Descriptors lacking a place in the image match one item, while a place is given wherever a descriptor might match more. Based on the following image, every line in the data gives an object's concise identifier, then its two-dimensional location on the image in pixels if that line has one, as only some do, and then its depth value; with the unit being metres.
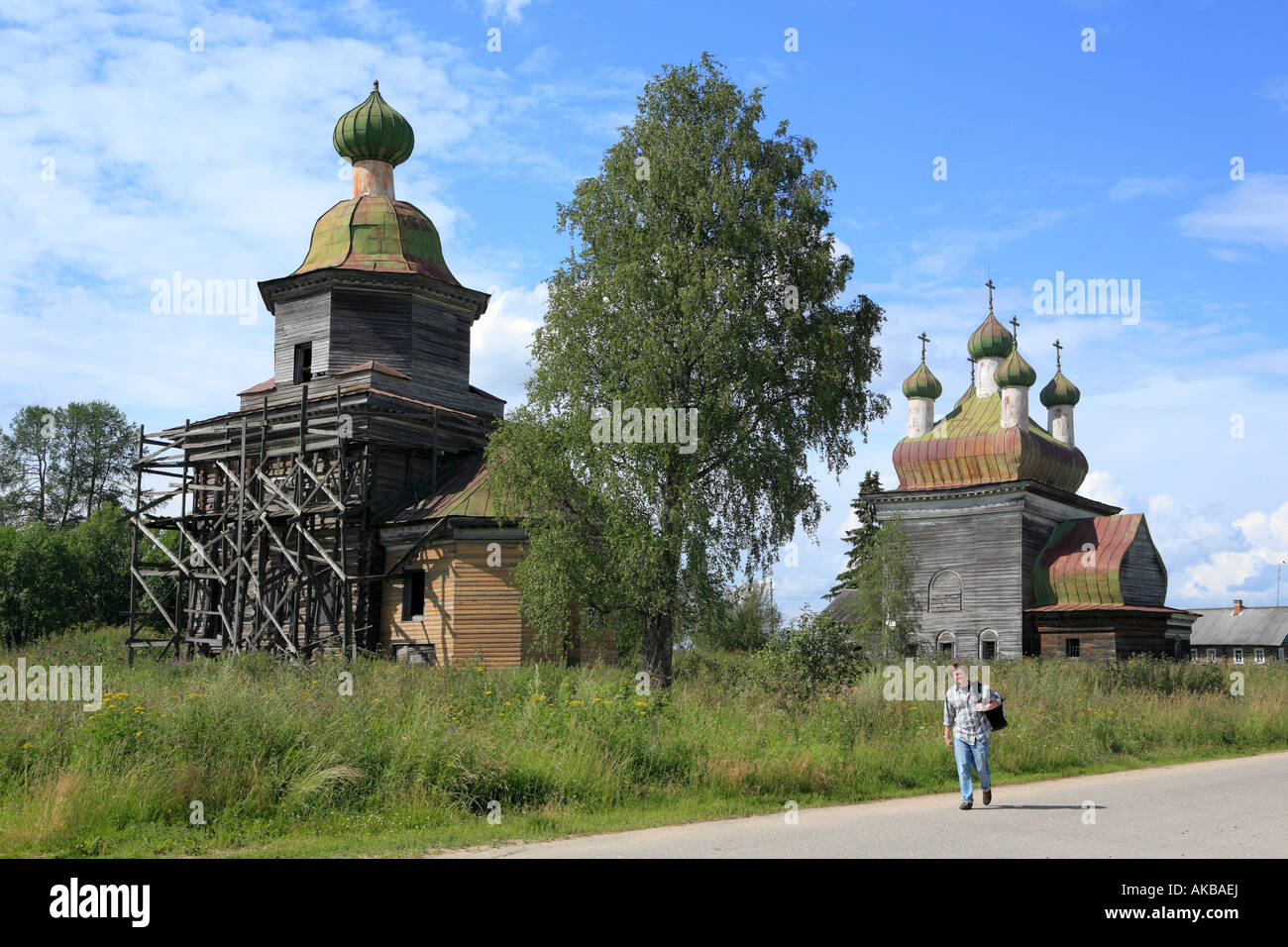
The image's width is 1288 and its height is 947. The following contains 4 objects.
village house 67.06
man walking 11.42
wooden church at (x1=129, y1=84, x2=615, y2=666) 26.00
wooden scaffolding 27.17
